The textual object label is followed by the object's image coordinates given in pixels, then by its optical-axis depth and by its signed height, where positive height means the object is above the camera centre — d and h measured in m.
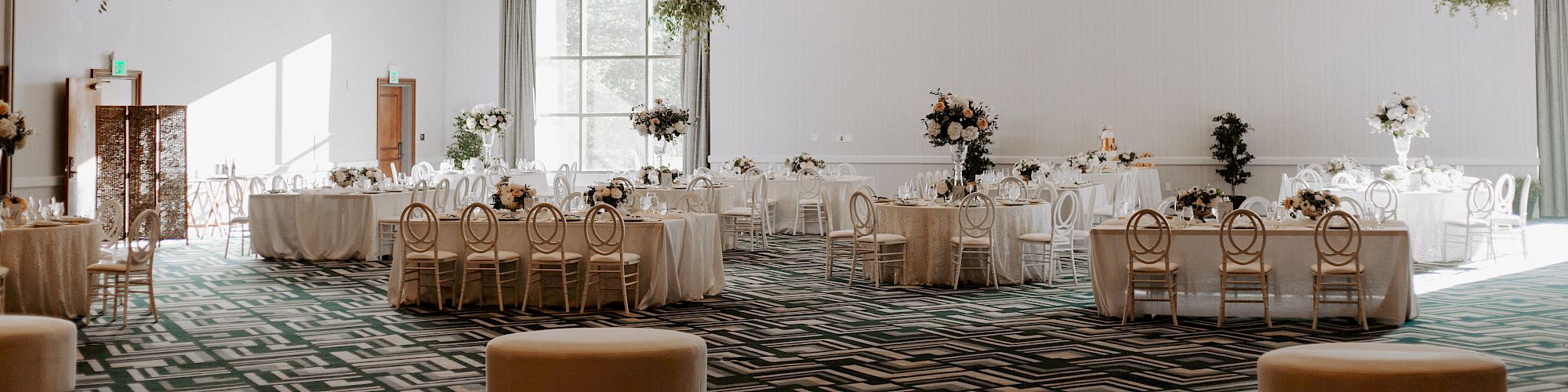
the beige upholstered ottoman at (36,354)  5.20 -0.59
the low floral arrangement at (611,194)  8.38 +0.13
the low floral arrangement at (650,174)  12.75 +0.41
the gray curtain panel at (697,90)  19.14 +1.92
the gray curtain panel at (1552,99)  16.39 +1.50
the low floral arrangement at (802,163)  13.74 +0.57
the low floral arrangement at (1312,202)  7.65 +0.06
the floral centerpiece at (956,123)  9.70 +0.71
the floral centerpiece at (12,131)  7.99 +0.55
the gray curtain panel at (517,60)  19.80 +2.47
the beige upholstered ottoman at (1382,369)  4.16 -0.54
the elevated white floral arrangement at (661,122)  13.72 +1.02
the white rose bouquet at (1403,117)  11.92 +0.92
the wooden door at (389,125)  18.25 +1.33
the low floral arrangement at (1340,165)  12.87 +0.49
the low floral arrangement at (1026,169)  12.46 +0.46
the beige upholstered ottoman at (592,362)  4.40 -0.53
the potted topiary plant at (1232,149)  16.36 +0.85
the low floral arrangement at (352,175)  11.84 +0.38
